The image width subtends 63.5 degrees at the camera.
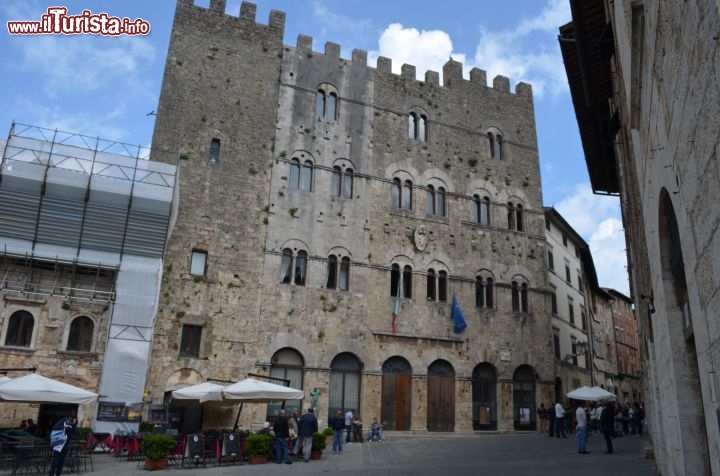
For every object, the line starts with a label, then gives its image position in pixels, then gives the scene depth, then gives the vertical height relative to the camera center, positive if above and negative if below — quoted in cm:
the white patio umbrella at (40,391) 1304 -7
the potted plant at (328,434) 1720 -102
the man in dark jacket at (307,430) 1510 -82
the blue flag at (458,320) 2427 +333
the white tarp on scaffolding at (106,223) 1858 +541
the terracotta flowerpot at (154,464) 1341 -160
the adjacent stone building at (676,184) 322 +162
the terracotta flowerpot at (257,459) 1470 -154
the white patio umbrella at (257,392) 1545 +9
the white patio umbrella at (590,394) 2264 +51
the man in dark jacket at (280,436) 1466 -96
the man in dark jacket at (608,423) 1611 -40
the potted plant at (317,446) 1555 -124
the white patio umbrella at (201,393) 1566 +1
